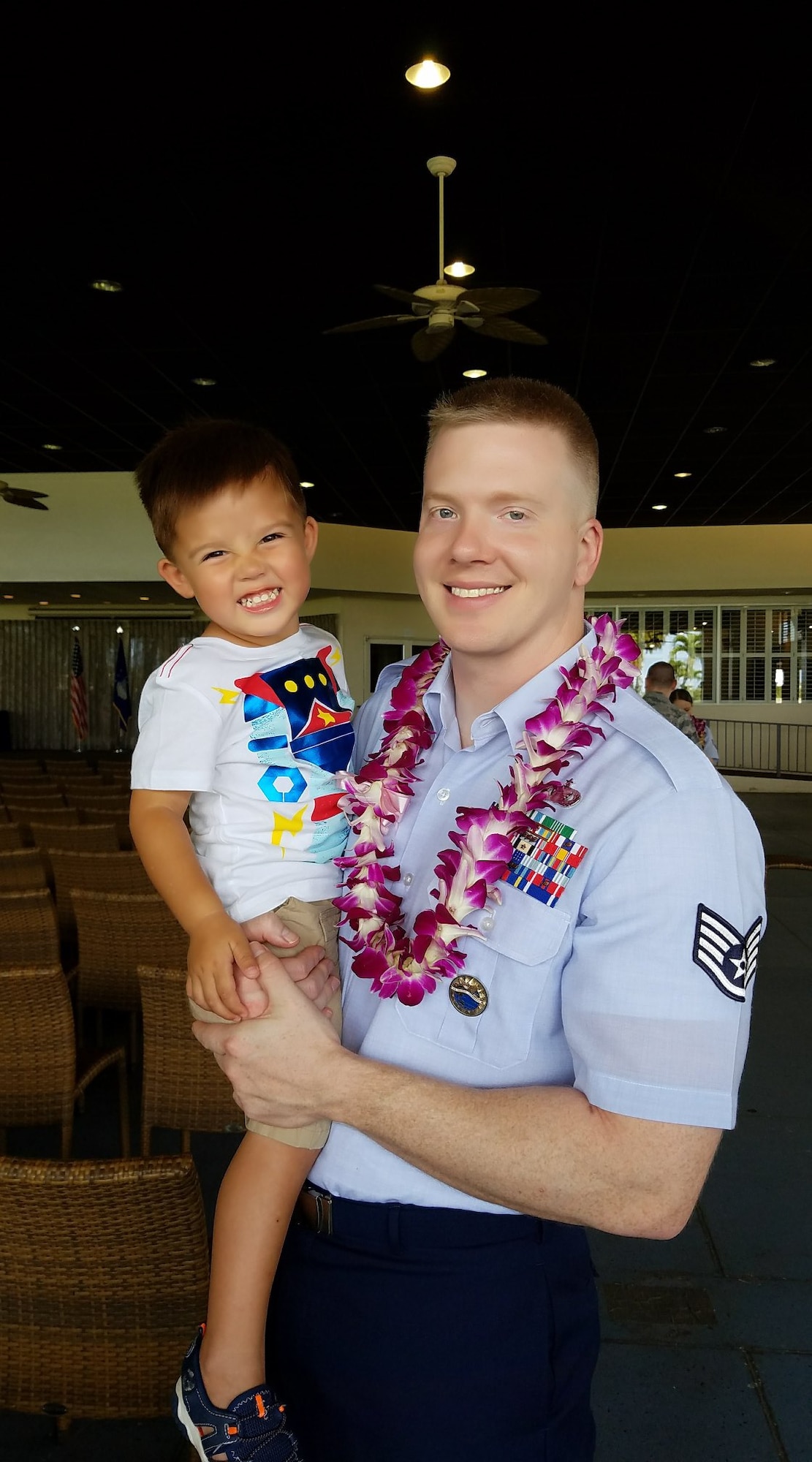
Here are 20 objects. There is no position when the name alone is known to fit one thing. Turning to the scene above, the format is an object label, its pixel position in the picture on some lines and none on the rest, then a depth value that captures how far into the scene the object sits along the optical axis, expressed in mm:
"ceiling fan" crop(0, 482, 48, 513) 10008
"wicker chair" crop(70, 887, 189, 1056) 3287
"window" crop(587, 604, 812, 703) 17844
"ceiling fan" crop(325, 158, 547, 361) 5062
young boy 1264
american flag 18516
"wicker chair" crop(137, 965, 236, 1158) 2477
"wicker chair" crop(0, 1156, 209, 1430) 1335
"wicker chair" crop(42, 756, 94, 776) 10591
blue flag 18844
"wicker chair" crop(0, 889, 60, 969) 3305
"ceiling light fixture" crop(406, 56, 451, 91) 4258
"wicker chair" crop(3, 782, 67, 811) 6625
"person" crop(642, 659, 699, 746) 7180
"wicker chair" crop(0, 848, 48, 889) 4039
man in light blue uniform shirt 1041
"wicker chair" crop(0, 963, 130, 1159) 2539
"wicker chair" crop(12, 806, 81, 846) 5404
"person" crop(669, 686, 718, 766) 9695
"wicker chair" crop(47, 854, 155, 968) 4102
